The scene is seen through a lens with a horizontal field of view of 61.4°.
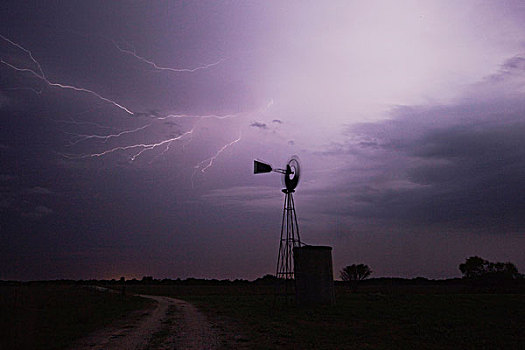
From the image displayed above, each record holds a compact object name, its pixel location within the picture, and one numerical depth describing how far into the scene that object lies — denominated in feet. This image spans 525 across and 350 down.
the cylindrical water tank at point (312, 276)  105.19
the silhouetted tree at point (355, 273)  248.93
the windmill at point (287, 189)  109.58
